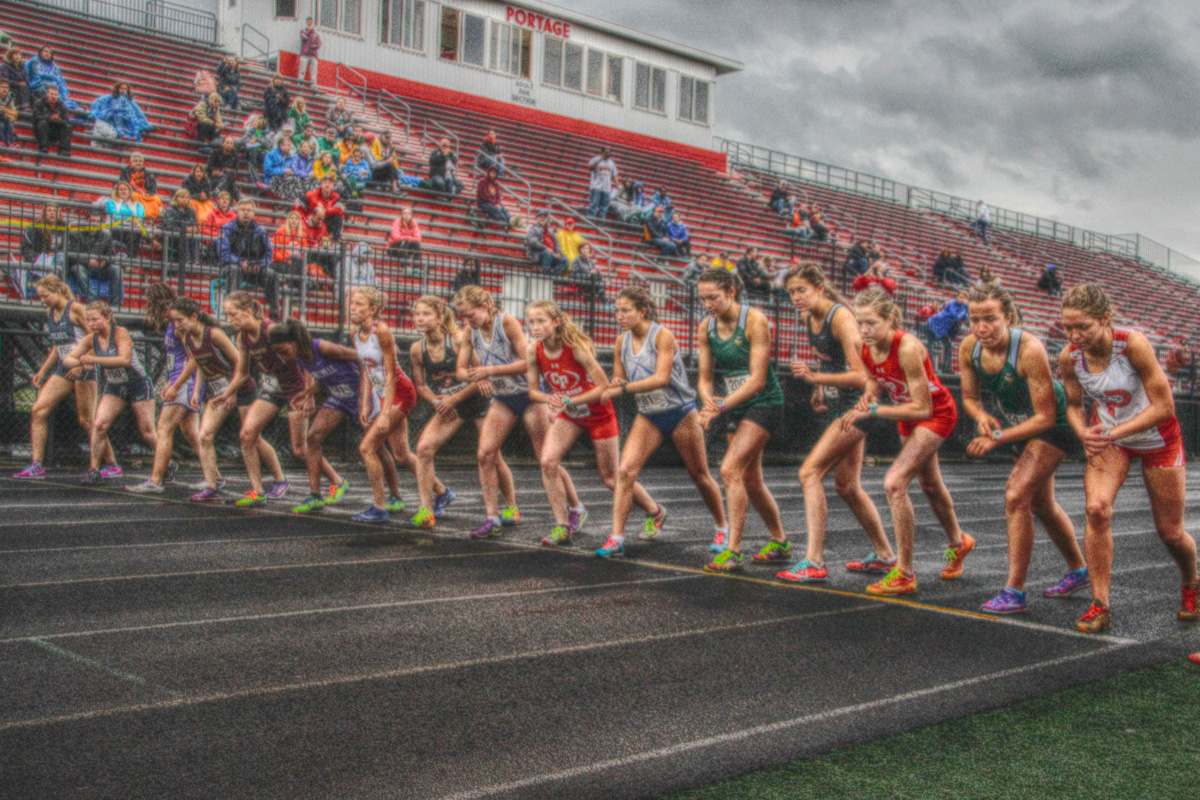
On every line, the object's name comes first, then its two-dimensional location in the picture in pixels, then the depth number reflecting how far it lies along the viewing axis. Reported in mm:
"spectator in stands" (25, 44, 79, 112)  19297
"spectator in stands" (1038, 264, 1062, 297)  35812
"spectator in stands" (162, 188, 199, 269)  14969
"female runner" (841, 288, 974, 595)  6887
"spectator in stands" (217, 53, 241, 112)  22938
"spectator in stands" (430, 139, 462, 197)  23391
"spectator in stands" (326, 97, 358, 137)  23188
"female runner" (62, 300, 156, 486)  12414
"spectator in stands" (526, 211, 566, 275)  19734
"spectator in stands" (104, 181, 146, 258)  14672
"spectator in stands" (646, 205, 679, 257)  25562
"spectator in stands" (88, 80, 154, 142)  19766
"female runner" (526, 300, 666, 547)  8430
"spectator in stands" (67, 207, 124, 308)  14258
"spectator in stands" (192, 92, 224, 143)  20547
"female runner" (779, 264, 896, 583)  7246
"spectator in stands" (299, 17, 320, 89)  27759
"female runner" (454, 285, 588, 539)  9062
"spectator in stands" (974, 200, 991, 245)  43584
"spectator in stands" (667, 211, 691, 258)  26000
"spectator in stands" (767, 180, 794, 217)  34688
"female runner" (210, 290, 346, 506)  10008
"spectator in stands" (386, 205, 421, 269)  17066
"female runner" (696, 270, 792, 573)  7633
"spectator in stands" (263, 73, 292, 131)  21438
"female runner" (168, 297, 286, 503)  10797
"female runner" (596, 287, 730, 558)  8125
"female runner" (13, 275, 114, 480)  12836
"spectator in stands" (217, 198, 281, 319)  15164
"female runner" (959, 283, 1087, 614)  6227
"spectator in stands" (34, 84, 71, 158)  18062
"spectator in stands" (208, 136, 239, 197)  17797
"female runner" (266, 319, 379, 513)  9891
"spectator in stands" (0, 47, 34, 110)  18656
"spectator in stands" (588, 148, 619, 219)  26359
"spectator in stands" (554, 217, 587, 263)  21969
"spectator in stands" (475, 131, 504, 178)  25719
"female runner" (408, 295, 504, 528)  9234
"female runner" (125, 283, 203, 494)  11742
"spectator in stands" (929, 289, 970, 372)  22047
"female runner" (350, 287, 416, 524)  9555
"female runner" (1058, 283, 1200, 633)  5676
